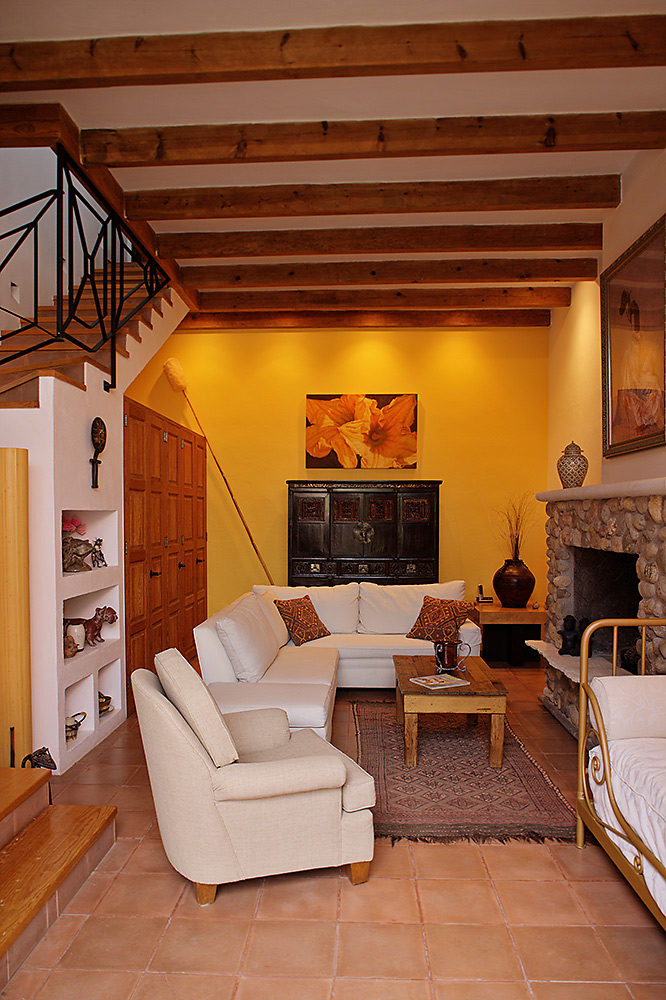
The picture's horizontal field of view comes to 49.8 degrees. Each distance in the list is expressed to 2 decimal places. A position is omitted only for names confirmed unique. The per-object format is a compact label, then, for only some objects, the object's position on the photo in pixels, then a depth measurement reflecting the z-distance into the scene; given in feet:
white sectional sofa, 13.41
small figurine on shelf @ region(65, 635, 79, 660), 14.48
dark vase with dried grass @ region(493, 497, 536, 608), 23.47
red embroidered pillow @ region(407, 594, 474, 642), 19.26
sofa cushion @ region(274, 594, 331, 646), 19.06
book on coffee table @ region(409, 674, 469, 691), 13.91
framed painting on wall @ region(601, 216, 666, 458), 14.58
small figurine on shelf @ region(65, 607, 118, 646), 15.76
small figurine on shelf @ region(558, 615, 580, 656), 16.93
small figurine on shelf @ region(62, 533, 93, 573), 14.85
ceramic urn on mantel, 17.90
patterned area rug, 11.22
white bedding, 7.91
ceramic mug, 15.03
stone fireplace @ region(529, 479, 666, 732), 12.42
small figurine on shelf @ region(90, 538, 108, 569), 16.16
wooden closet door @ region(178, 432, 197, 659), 23.02
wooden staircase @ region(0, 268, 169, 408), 14.16
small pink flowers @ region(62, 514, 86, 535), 15.33
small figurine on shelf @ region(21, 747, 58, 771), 11.72
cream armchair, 8.91
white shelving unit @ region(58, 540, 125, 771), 14.33
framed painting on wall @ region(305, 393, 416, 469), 26.55
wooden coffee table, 13.52
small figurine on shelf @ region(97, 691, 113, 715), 16.06
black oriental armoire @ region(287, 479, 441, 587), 24.57
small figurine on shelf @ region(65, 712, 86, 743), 14.42
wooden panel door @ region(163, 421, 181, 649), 21.24
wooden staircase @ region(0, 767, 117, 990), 7.91
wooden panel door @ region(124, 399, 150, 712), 17.60
